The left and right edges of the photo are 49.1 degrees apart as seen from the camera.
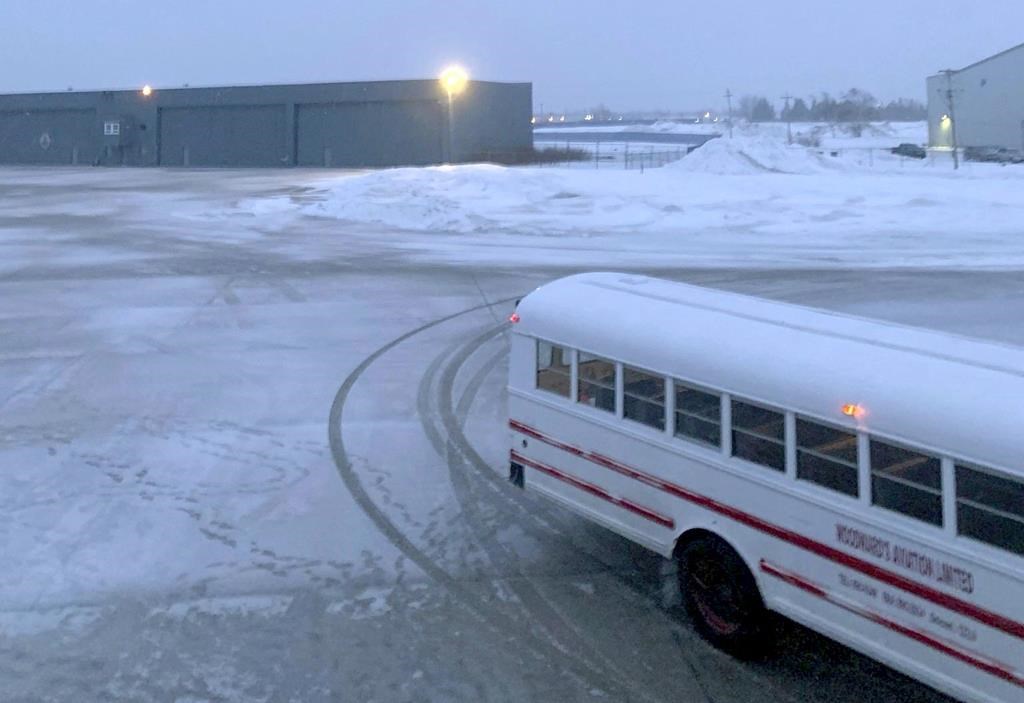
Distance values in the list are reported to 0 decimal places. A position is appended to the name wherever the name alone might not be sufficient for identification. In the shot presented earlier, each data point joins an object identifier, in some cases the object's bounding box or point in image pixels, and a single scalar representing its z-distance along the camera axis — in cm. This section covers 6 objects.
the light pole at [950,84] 6830
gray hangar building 7419
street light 6812
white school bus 548
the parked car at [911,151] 7844
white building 7444
